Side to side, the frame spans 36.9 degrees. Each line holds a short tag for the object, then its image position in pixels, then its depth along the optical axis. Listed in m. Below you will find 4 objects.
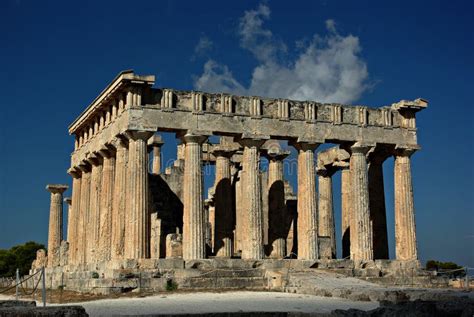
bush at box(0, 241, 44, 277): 79.44
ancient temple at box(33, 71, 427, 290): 32.03
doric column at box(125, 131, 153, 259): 31.25
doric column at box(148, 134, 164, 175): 48.06
